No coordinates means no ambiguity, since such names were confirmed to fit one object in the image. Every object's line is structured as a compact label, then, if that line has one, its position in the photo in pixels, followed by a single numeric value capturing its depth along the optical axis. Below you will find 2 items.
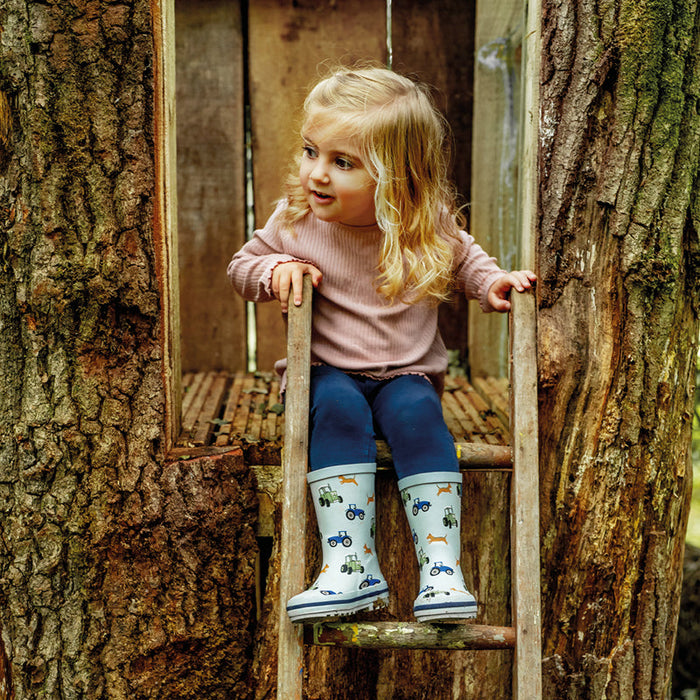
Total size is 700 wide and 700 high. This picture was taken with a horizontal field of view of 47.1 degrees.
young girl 1.99
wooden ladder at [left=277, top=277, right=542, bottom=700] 1.97
